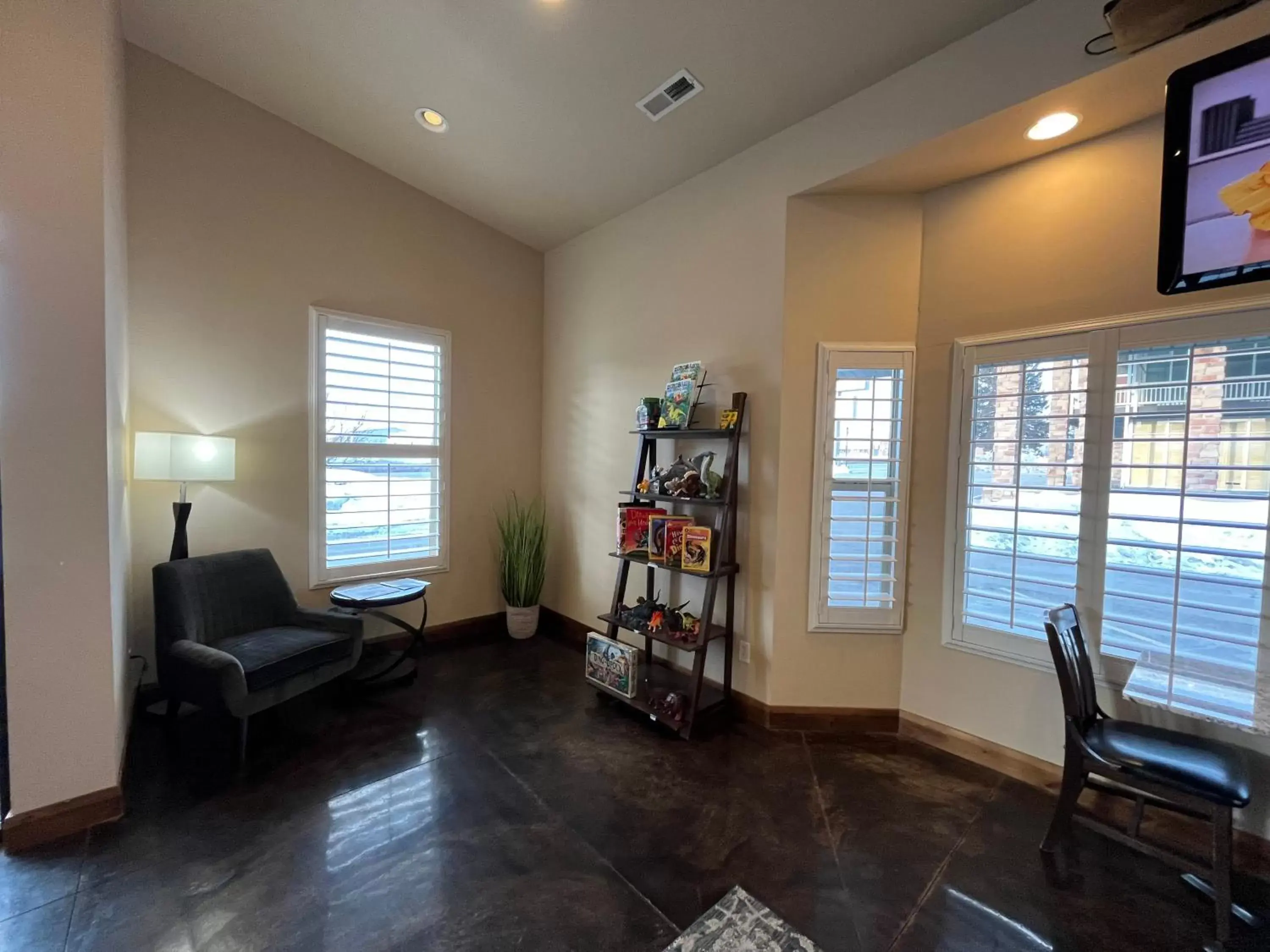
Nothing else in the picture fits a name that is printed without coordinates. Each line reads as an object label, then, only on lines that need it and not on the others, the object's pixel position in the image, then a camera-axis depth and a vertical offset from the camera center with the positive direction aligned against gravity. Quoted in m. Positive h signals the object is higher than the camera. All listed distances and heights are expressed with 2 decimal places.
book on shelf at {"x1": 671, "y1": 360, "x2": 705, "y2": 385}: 2.95 +0.52
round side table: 3.07 -1.03
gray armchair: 2.38 -0.98
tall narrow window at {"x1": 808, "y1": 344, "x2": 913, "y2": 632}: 2.67 -0.12
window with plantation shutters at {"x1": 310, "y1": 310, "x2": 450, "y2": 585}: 3.42 +0.04
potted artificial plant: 4.08 -0.90
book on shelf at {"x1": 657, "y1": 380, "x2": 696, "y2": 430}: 2.93 +0.33
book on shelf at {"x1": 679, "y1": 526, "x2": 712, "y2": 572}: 2.77 -0.47
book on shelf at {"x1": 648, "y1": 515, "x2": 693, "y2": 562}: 2.96 -0.41
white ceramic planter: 4.10 -1.29
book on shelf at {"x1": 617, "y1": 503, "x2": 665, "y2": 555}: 3.16 -0.41
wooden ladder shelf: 2.71 -0.81
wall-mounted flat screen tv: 1.53 +0.93
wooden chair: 1.58 -0.94
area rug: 1.55 -1.43
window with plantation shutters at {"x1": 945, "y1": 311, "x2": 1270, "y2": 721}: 1.84 -0.09
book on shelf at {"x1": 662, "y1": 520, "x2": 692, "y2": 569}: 2.91 -0.46
